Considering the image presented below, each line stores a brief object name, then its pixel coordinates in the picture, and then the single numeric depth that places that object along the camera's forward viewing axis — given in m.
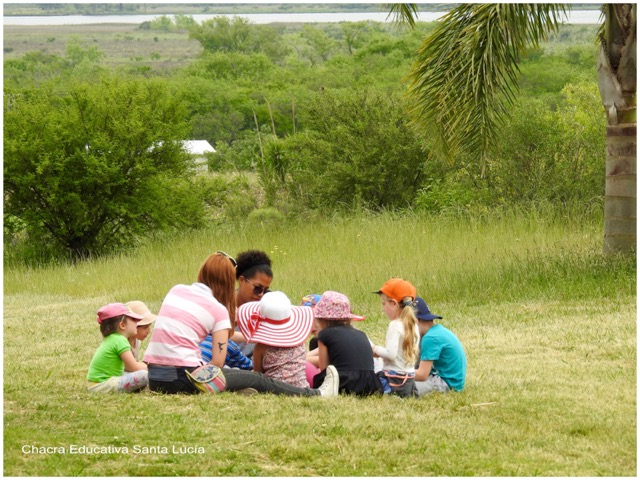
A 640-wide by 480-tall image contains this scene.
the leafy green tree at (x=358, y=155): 43.37
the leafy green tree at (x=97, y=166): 43.22
